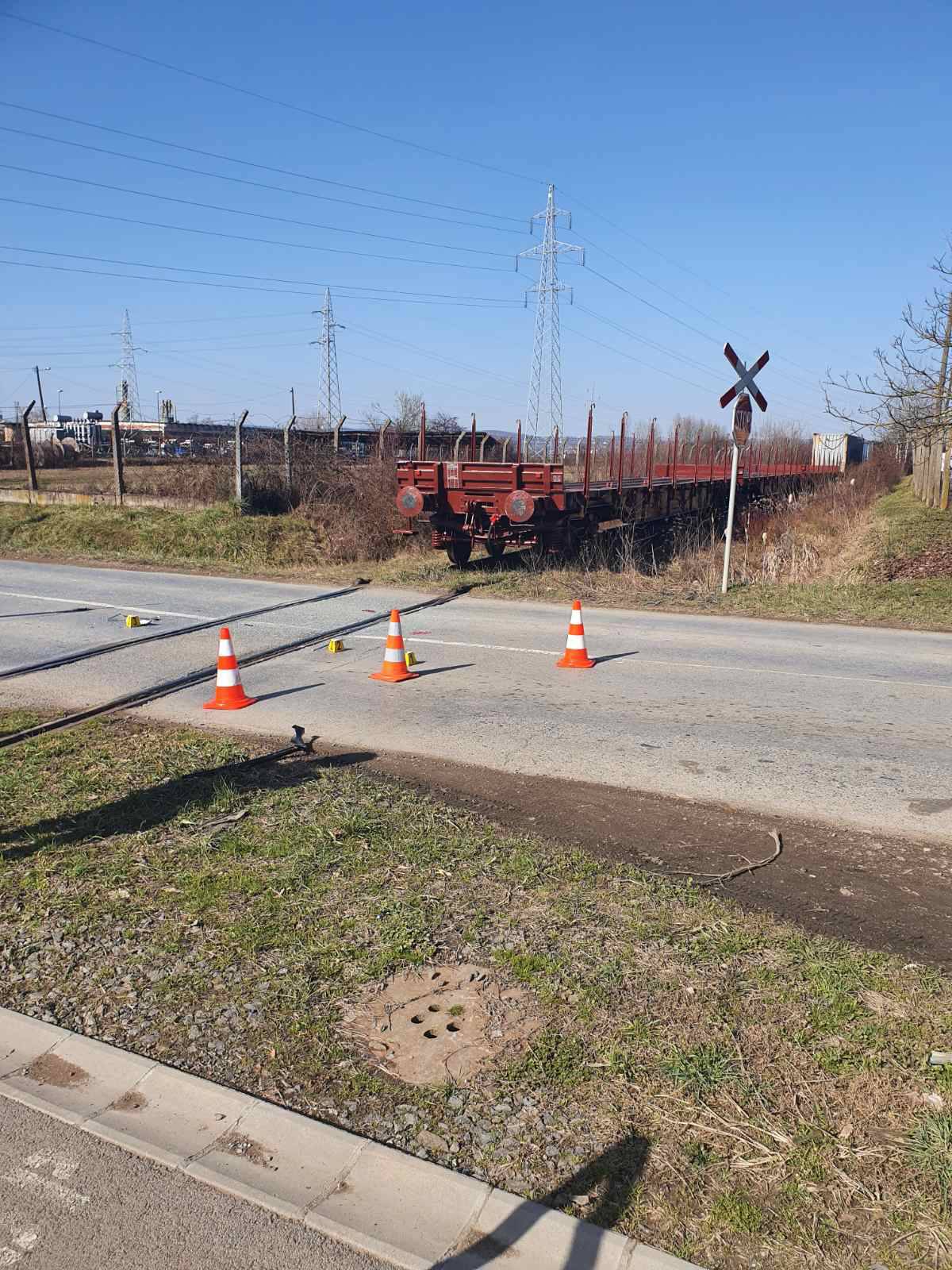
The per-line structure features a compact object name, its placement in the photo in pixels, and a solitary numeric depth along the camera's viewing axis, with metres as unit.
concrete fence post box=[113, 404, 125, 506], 20.38
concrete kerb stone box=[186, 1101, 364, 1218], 2.68
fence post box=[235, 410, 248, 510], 19.64
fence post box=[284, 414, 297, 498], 21.17
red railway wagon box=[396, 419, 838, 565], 15.19
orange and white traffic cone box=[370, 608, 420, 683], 8.77
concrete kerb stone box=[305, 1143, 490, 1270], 2.49
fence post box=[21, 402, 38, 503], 22.34
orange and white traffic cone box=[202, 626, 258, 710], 7.82
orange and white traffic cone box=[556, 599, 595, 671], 9.27
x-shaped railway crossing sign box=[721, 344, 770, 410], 12.97
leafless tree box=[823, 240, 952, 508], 15.04
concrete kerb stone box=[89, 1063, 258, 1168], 2.86
